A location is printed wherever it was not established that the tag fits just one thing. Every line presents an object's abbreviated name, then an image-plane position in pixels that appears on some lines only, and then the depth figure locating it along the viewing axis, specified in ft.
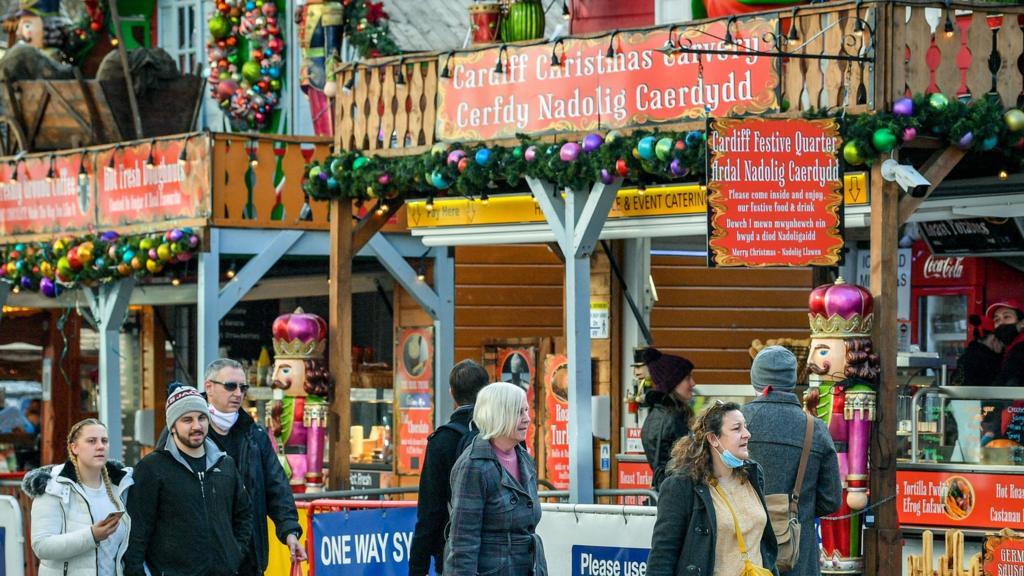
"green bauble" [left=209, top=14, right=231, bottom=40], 73.20
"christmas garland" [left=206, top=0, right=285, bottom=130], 71.51
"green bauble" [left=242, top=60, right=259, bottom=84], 71.56
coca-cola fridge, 61.21
